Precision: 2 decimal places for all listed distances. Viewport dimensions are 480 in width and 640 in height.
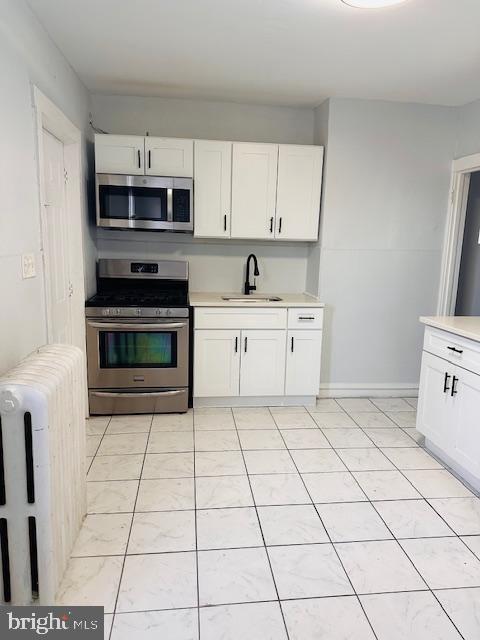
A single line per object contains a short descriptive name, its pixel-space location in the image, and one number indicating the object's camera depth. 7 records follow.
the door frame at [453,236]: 3.63
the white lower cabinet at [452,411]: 2.41
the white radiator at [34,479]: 1.44
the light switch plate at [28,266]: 1.98
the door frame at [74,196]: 2.73
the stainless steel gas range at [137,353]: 3.23
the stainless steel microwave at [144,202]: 3.30
